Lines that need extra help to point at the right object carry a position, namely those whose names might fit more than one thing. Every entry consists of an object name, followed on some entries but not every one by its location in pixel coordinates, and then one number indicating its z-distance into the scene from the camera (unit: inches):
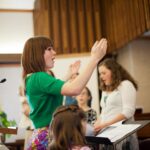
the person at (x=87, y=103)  97.4
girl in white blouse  84.6
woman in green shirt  46.6
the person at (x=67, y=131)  49.1
